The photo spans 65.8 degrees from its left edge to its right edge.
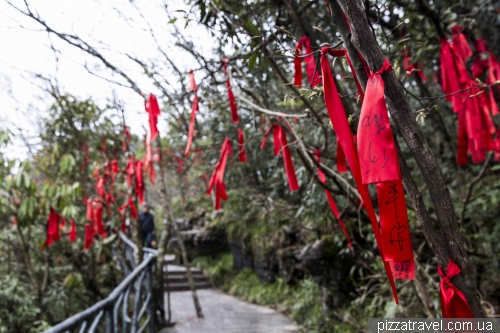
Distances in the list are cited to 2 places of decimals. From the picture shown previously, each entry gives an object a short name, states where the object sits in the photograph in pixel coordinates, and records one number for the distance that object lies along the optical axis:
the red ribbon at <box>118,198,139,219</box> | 4.36
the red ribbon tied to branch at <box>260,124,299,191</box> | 2.15
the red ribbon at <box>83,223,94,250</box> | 5.09
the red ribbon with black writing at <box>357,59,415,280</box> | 0.87
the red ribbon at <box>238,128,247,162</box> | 2.69
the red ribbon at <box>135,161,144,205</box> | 4.03
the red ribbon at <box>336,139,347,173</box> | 1.71
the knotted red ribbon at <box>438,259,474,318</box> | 0.94
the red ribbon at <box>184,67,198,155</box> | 2.42
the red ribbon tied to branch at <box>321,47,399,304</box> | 0.99
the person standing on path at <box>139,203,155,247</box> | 6.74
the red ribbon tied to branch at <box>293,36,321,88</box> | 1.45
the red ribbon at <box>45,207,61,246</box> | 4.27
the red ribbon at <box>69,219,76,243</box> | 4.89
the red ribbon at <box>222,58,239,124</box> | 2.40
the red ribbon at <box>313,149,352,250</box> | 1.99
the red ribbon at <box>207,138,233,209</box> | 2.49
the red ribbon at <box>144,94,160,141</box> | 2.56
